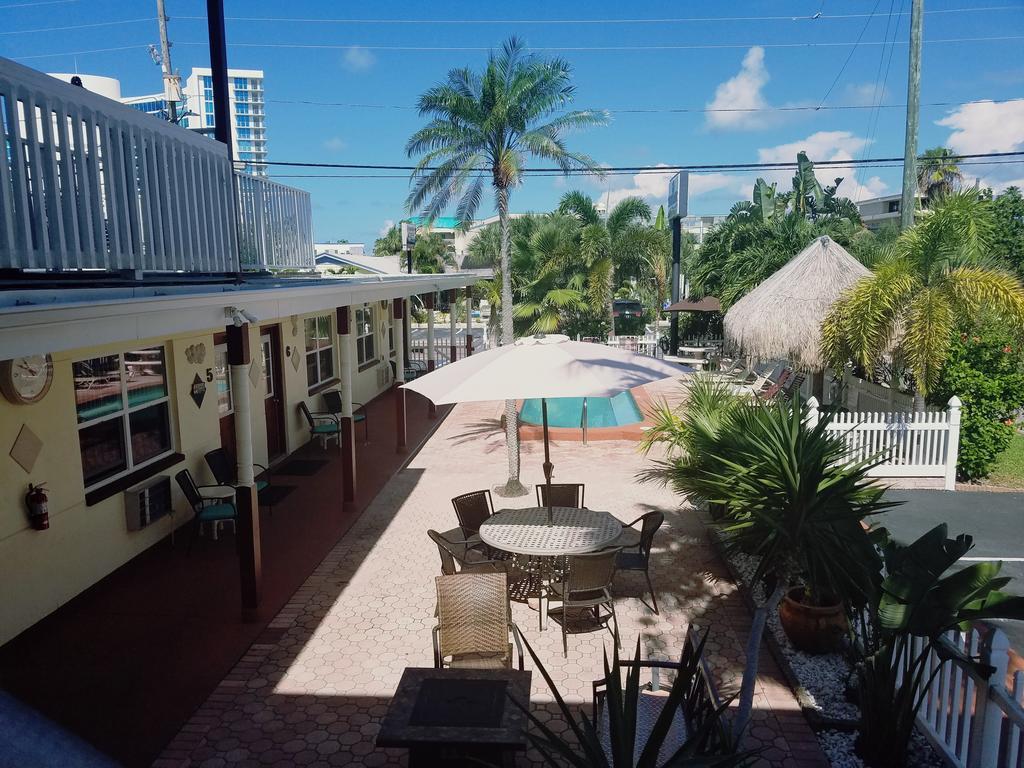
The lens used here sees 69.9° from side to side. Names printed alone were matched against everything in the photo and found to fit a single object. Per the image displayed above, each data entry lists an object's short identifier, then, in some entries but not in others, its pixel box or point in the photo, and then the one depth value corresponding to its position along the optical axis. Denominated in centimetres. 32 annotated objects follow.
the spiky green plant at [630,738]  297
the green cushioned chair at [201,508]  780
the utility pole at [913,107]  1429
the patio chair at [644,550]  669
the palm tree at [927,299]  937
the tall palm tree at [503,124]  1086
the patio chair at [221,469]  866
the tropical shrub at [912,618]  401
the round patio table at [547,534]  627
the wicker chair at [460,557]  626
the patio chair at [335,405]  1338
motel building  425
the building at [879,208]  6400
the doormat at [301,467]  1117
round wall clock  564
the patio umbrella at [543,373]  609
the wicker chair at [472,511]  752
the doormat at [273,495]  877
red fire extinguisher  594
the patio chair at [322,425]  1237
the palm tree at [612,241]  2441
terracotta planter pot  569
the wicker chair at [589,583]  587
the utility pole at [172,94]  1100
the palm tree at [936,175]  4778
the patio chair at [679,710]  389
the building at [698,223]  11338
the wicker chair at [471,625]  517
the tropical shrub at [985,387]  1045
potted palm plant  453
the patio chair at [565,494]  775
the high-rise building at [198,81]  14816
